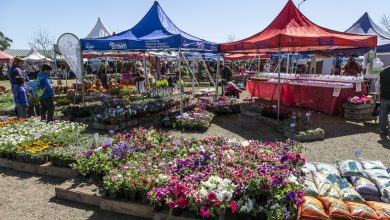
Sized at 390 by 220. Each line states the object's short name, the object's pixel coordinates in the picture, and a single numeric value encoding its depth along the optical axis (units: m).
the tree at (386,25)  42.55
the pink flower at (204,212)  2.82
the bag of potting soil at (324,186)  3.29
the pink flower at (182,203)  3.01
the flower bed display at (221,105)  9.95
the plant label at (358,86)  9.55
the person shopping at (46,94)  7.95
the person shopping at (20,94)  8.30
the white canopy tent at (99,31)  15.91
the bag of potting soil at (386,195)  3.25
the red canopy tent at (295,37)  7.55
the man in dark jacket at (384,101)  7.25
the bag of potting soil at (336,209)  2.88
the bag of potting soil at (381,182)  3.40
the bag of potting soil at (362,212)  2.87
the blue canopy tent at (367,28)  14.69
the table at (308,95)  9.62
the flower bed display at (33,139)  5.12
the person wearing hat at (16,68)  8.66
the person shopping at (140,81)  13.99
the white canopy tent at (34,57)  28.66
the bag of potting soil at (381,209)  2.88
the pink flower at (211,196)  2.92
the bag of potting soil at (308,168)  3.84
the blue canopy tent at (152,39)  7.93
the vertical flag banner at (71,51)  8.82
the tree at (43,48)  59.14
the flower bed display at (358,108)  8.91
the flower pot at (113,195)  3.62
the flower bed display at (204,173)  3.01
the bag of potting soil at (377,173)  3.60
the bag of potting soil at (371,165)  3.87
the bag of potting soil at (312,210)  2.88
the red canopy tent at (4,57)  19.71
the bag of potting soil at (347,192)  3.20
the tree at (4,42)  69.75
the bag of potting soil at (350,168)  3.74
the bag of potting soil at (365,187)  3.37
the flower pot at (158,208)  3.28
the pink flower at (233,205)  2.84
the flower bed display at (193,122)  7.93
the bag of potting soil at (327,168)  3.92
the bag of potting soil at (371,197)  3.33
